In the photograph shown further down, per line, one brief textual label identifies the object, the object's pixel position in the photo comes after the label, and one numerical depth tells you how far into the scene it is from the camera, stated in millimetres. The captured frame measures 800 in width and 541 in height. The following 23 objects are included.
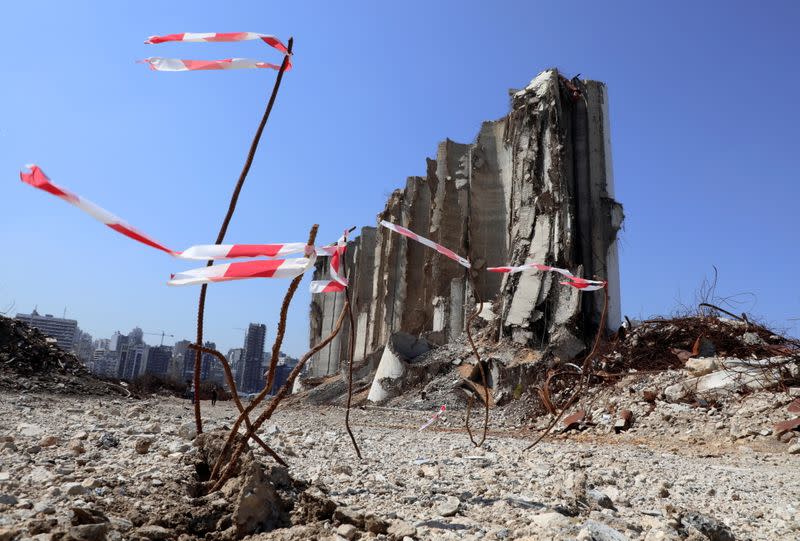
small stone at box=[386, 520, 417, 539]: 2760
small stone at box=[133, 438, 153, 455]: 4434
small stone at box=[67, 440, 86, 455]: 4307
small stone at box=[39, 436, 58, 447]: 4535
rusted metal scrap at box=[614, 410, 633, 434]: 8805
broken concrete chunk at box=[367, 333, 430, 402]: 16594
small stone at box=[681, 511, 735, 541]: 2854
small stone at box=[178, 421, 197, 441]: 5066
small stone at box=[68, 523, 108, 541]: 2430
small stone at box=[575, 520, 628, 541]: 2631
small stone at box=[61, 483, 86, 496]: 3102
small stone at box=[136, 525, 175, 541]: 2697
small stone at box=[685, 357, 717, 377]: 9320
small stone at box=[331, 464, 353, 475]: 4240
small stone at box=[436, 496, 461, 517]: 3118
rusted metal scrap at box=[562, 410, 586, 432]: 9305
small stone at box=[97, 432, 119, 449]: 4686
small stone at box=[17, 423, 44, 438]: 5312
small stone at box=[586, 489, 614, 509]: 3426
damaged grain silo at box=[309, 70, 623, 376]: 15570
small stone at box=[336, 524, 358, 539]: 2777
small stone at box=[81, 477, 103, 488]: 3291
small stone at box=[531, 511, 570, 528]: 2854
